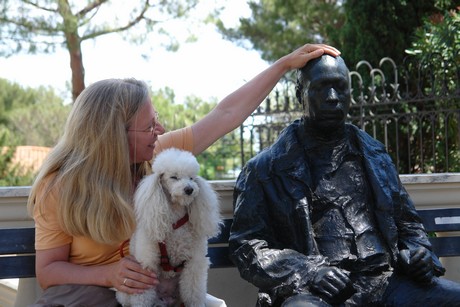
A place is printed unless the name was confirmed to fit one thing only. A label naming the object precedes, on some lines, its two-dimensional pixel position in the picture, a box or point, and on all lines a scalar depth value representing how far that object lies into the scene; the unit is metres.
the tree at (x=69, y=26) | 14.46
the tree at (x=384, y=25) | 12.73
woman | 3.12
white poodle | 3.07
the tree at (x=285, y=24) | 18.09
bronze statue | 3.26
